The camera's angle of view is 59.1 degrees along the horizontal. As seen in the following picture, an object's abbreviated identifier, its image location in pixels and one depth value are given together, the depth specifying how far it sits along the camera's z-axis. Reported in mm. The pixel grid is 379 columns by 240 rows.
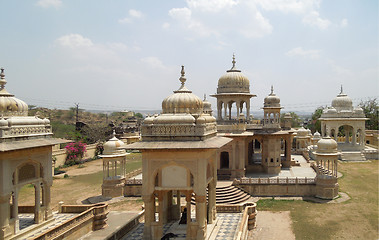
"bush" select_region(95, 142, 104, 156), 46531
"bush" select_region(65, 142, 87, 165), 39906
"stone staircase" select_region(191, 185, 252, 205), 22188
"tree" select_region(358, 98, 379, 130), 61156
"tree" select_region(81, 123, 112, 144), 52875
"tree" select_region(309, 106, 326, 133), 62875
